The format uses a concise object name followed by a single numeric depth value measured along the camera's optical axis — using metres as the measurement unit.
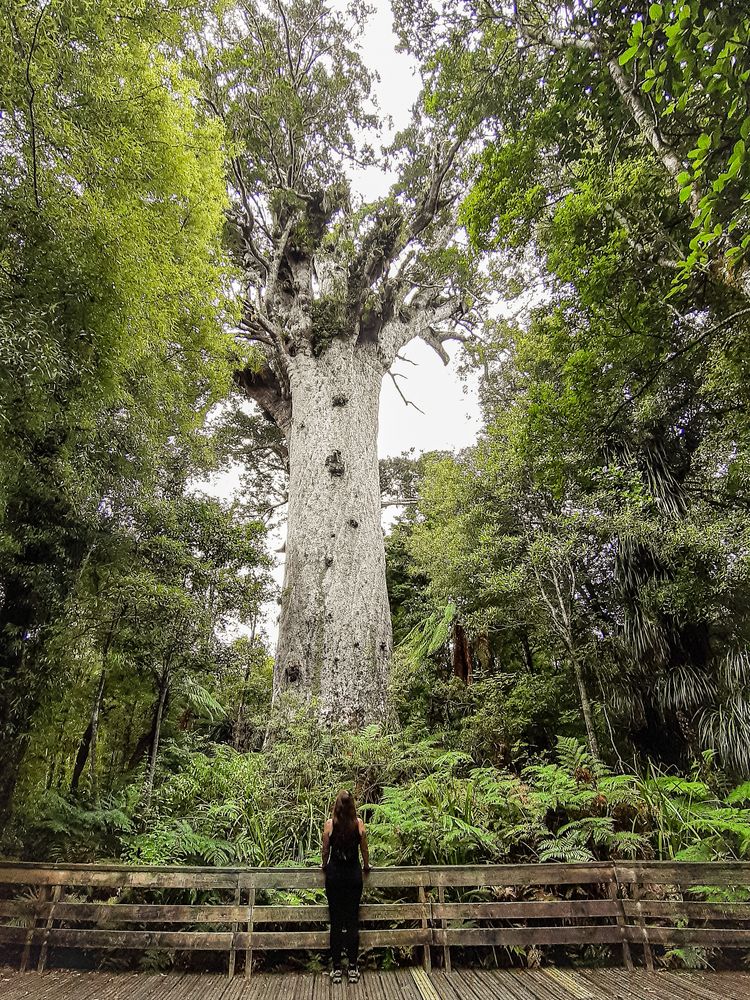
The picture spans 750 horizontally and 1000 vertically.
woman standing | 2.63
